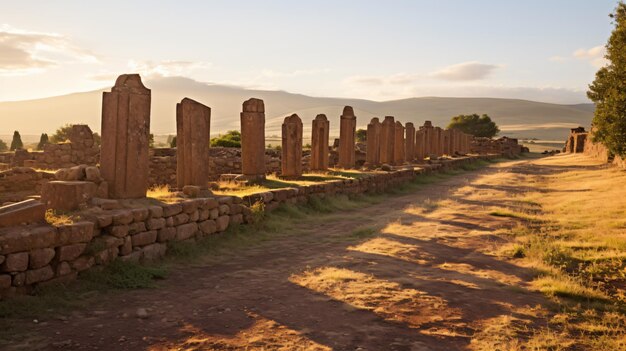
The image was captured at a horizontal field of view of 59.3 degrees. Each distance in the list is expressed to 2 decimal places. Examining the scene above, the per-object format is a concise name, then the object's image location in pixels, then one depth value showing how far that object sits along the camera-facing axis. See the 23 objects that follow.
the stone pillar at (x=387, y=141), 25.78
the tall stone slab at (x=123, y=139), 8.90
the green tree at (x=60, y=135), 40.25
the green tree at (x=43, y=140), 37.84
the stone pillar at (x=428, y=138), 34.16
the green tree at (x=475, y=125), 72.62
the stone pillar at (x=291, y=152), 16.84
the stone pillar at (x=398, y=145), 27.11
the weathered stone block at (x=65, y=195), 7.82
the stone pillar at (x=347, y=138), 22.03
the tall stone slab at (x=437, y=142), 36.47
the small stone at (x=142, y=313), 5.66
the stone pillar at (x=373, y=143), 24.27
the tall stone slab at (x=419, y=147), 31.84
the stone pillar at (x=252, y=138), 14.45
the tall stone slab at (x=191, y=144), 11.03
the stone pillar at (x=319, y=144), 19.67
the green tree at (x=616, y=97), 16.20
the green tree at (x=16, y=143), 37.40
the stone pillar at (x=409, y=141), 29.89
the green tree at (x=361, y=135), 58.08
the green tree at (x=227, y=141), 34.62
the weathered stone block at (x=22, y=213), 6.31
